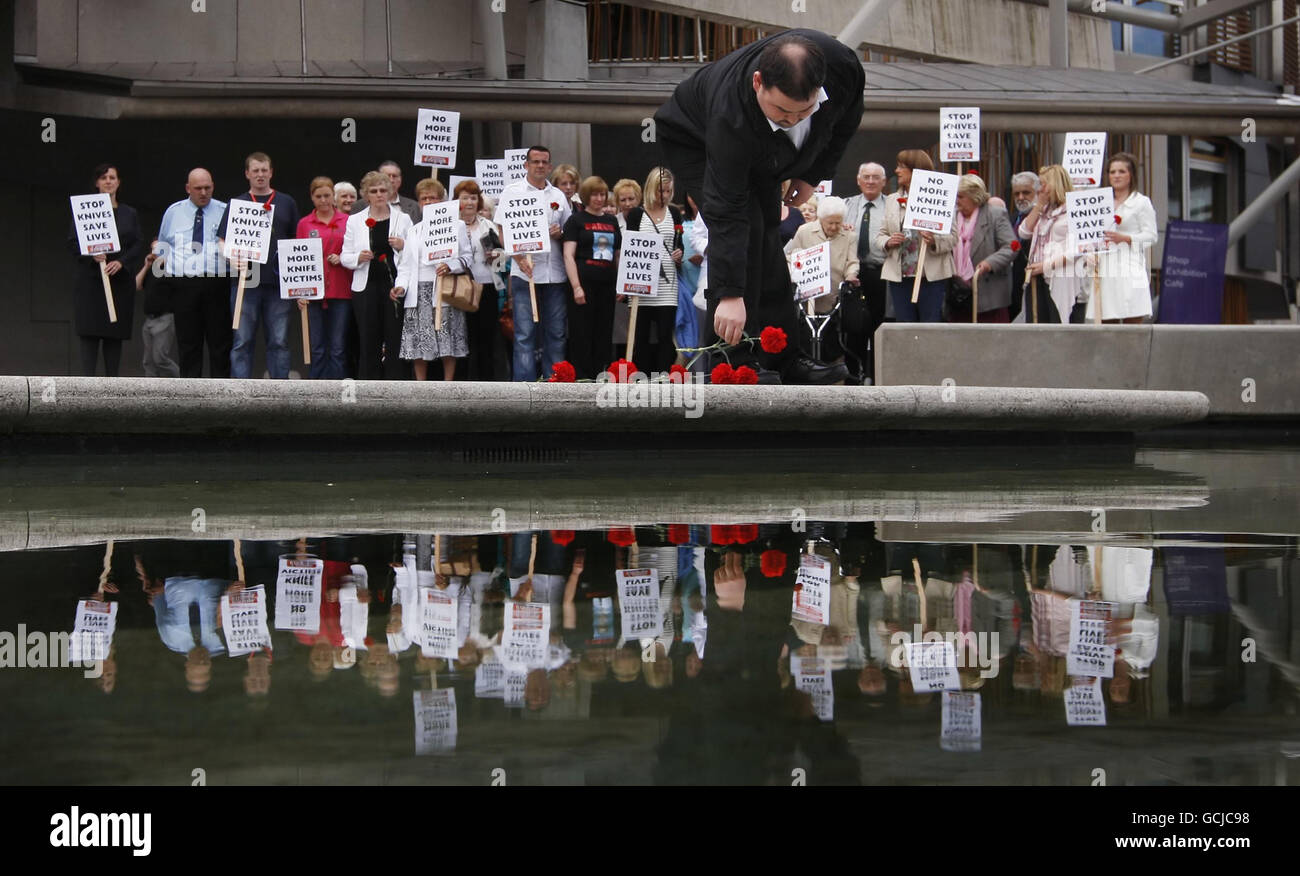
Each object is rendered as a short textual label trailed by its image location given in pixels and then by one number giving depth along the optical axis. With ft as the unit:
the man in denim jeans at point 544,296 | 35.86
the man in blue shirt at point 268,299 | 35.81
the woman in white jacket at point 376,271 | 36.37
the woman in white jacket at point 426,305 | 35.68
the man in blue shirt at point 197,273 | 35.88
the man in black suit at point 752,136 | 18.52
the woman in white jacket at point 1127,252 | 35.40
